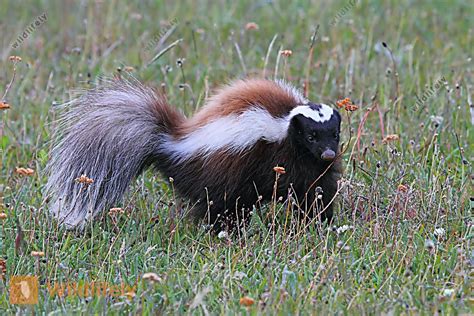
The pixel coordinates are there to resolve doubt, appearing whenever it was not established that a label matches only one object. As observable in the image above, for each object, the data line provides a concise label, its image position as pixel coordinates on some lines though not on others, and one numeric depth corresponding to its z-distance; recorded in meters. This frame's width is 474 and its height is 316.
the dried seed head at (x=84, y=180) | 10.44
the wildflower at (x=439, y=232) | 10.67
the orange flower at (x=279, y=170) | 10.58
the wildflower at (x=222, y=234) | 10.91
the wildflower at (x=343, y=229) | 10.76
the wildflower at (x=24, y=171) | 10.30
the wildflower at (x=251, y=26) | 16.69
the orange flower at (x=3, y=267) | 10.09
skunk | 11.21
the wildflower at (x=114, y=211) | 10.50
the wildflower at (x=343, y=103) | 11.60
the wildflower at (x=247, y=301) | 8.52
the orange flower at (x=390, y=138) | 12.11
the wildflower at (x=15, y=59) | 11.95
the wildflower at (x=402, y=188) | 11.17
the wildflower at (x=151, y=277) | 8.64
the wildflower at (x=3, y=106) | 10.77
